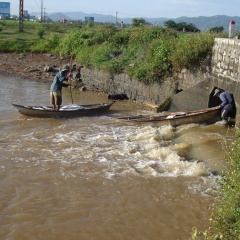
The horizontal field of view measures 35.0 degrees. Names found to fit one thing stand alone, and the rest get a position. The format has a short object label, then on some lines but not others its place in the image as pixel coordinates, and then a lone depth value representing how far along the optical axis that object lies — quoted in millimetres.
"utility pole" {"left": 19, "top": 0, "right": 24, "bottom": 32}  39966
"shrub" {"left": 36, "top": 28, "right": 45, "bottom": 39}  34125
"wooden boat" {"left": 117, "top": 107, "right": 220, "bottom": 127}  13281
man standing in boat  15211
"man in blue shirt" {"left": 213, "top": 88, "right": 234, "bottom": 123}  13088
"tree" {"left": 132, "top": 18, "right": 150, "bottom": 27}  30647
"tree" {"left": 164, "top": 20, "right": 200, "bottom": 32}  32125
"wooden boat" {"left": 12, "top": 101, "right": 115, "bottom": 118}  14712
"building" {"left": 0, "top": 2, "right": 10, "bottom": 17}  115375
